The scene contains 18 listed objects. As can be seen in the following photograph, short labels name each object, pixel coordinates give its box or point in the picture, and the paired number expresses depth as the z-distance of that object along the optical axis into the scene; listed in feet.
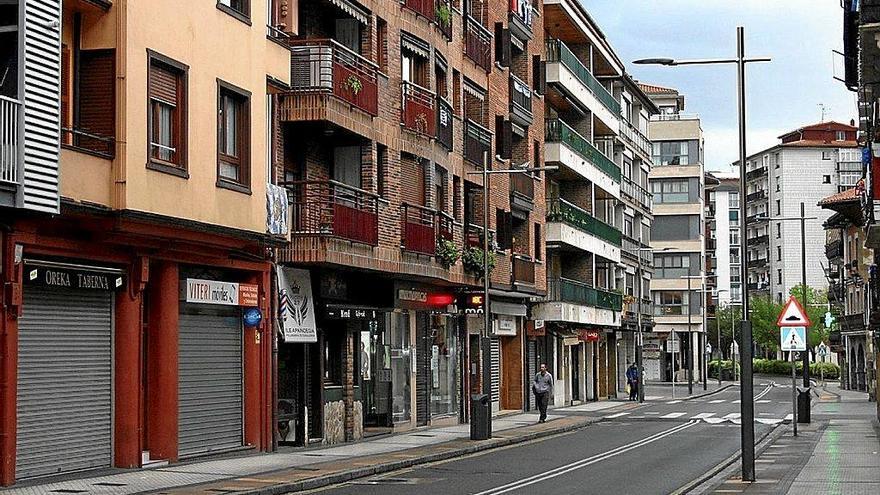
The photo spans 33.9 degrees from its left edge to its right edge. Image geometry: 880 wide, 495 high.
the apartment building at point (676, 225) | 337.93
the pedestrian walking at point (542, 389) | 145.28
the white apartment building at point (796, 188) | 449.48
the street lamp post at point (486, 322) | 112.57
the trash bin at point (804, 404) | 140.26
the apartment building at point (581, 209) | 190.19
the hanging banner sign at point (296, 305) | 96.84
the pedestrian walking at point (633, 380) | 217.97
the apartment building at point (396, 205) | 100.22
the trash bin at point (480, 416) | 112.37
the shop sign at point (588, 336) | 207.62
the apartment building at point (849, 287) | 252.21
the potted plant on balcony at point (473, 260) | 134.92
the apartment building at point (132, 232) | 65.21
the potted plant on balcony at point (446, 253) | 124.88
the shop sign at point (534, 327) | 176.45
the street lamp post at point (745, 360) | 72.43
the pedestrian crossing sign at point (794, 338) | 100.42
